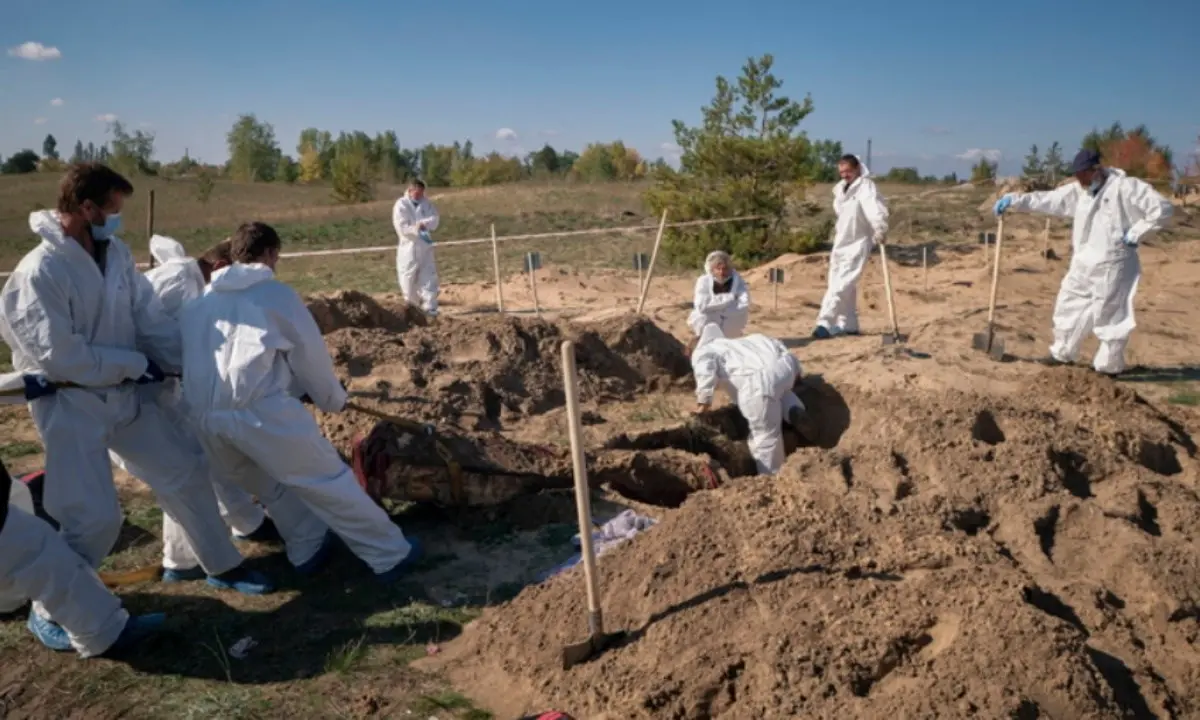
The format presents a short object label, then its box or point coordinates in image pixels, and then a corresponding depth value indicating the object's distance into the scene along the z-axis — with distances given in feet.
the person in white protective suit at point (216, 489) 14.76
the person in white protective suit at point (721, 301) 27.07
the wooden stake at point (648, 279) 34.54
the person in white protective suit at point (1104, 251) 26.09
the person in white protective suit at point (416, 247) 38.86
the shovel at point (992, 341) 27.84
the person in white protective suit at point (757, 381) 20.56
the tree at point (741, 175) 50.08
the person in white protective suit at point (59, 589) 11.69
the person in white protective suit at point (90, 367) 12.41
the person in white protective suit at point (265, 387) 13.19
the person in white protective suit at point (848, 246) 32.19
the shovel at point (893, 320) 29.99
